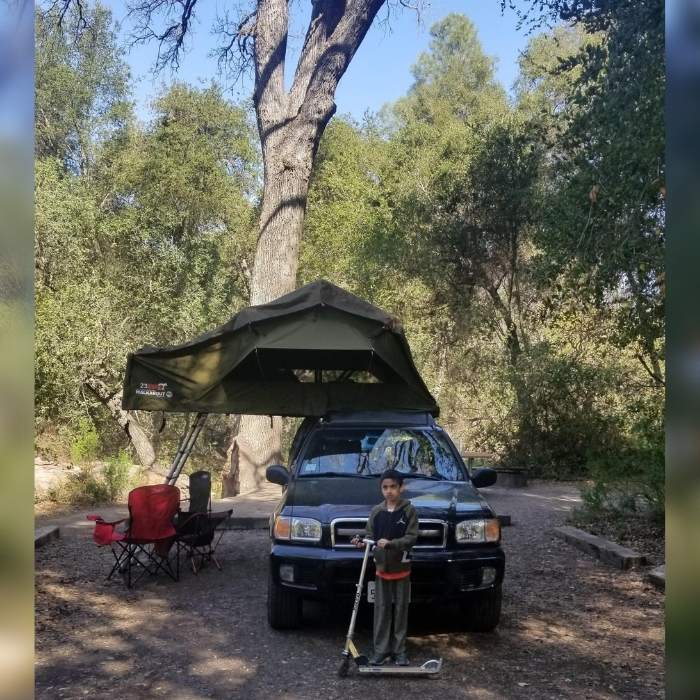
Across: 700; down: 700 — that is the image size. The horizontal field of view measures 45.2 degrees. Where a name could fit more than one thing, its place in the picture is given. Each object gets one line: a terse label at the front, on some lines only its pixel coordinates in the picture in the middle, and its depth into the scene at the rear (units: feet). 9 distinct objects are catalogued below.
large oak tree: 57.21
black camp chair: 30.40
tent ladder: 32.76
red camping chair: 28.35
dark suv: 21.79
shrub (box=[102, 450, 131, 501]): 52.47
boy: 20.25
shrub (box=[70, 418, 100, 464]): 59.62
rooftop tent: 29.66
